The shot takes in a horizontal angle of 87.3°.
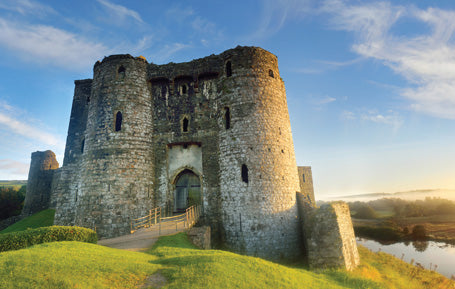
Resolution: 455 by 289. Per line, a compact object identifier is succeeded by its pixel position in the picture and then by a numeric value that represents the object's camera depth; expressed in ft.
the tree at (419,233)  102.94
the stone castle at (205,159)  47.67
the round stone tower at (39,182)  91.35
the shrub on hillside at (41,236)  29.91
